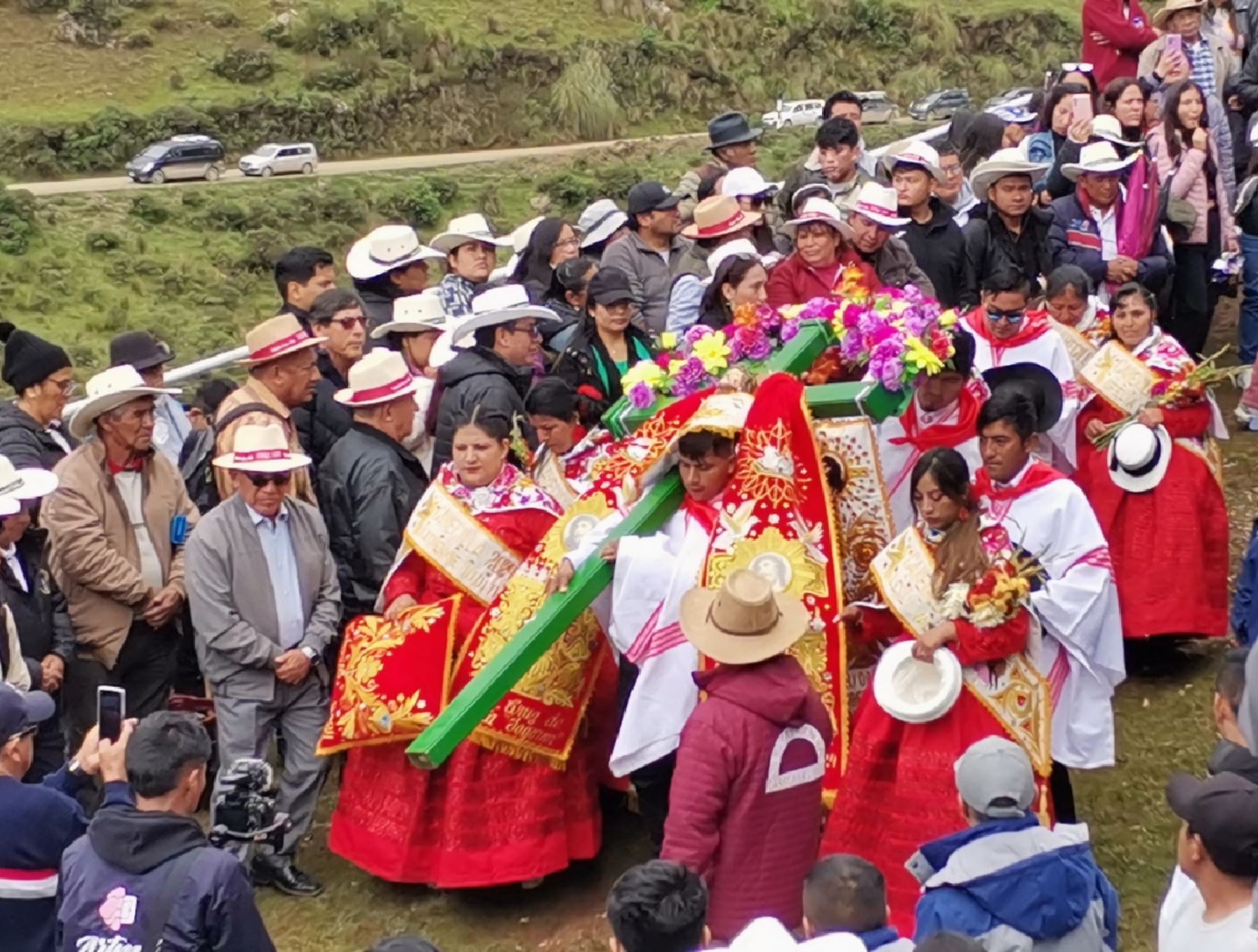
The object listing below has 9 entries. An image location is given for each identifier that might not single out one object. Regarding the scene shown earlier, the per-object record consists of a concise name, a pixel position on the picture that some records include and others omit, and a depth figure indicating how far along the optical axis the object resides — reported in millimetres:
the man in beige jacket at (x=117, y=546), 7449
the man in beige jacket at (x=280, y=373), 7926
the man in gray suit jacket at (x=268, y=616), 7195
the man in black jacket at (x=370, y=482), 7652
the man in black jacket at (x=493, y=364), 7902
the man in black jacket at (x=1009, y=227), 9695
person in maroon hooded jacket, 5484
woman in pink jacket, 10945
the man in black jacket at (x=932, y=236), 9797
